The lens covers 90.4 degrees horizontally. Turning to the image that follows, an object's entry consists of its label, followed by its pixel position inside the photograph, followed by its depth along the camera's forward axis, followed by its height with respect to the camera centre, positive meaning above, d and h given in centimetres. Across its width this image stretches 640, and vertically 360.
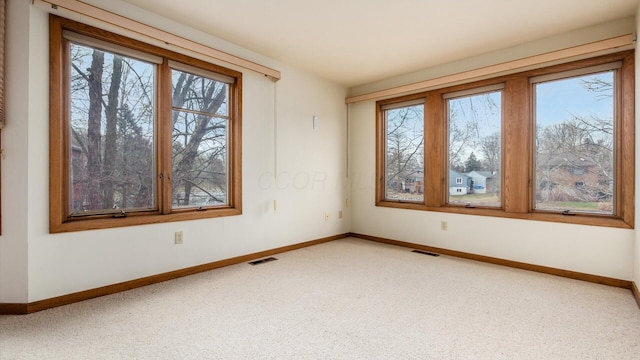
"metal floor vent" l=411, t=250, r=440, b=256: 412 -98
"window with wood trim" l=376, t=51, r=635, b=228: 305 +37
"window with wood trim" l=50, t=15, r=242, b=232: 255 +43
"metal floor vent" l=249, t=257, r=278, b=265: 366 -97
